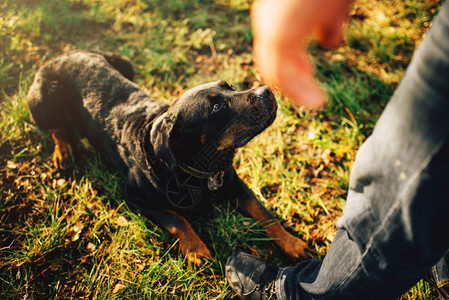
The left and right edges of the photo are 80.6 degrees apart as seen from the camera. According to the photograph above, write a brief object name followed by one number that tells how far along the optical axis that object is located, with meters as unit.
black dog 2.05
